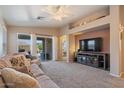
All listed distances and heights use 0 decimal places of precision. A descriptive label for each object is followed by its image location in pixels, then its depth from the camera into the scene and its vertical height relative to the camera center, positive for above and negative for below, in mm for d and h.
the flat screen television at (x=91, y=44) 3905 +108
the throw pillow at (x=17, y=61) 1743 -295
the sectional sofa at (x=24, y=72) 982 -402
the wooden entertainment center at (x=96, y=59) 3488 -574
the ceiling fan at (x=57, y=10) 2617 +1159
